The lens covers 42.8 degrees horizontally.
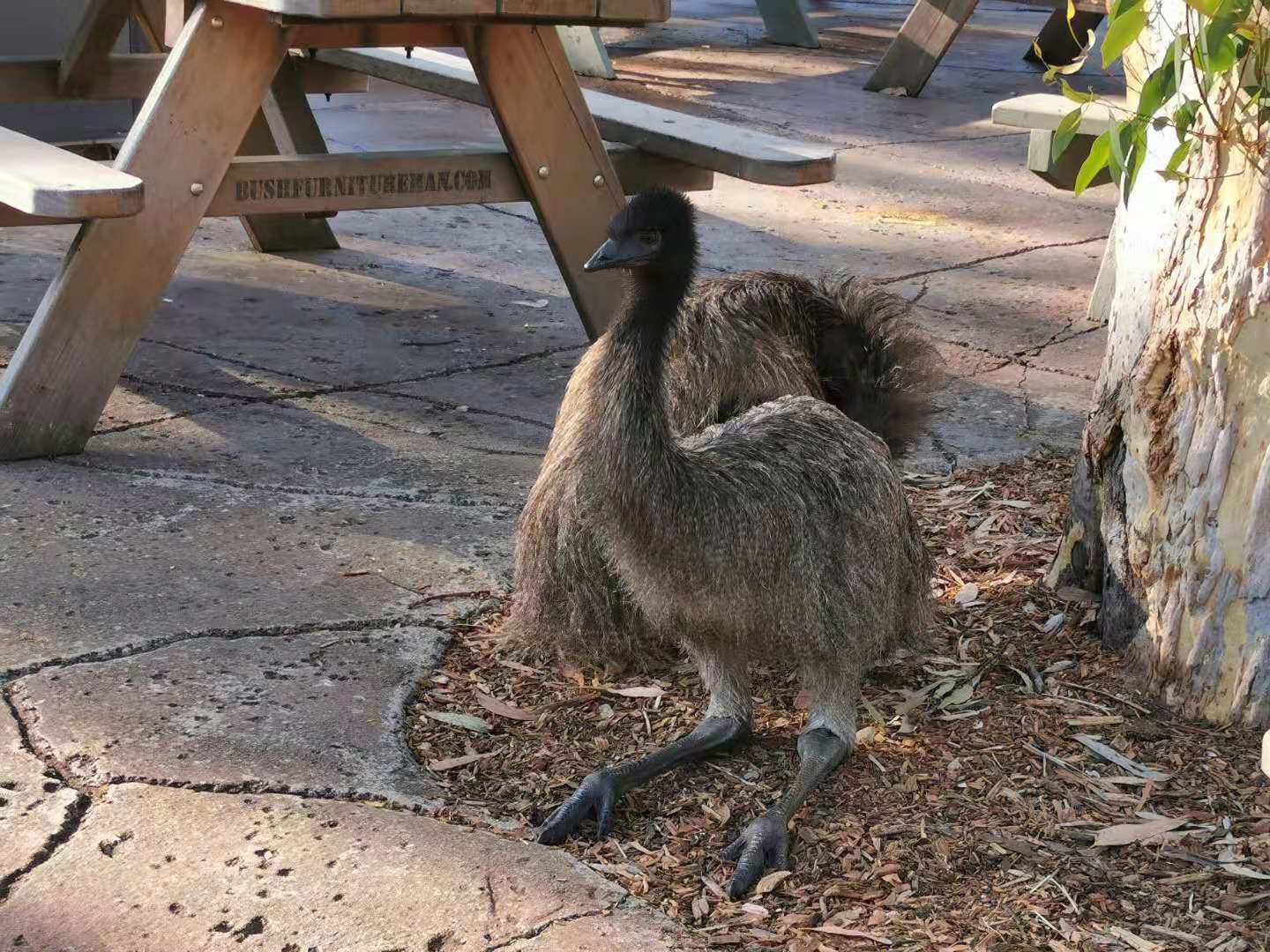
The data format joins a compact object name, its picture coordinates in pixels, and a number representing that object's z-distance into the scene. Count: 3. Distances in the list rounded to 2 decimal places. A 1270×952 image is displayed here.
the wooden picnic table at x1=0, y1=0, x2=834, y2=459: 3.50
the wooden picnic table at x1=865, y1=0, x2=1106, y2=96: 8.95
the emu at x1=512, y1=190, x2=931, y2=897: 2.45
